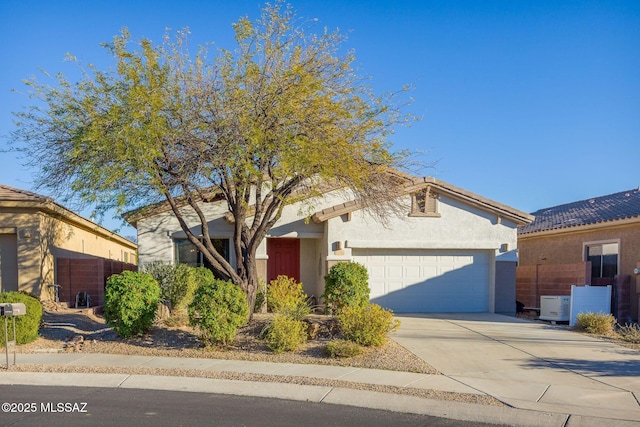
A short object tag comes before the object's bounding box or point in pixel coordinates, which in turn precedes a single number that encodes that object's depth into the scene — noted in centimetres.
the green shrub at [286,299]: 1273
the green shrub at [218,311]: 1152
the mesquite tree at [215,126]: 1143
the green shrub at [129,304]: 1213
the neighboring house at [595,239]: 1744
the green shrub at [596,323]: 1441
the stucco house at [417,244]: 1794
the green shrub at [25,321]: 1216
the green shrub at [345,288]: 1443
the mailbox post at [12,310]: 1058
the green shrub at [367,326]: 1170
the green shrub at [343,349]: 1111
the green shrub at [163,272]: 1642
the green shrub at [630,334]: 1311
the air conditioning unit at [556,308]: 1617
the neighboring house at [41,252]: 1700
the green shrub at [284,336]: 1147
